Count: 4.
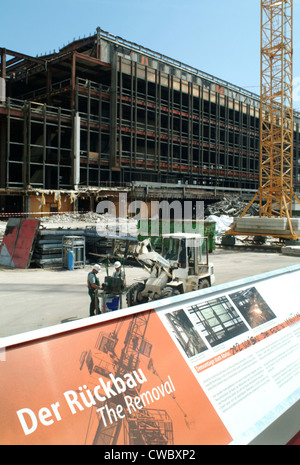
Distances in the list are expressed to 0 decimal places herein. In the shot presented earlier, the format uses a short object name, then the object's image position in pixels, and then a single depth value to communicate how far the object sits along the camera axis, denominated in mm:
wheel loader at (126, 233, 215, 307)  9812
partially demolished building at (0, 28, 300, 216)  40562
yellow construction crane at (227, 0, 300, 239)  33750
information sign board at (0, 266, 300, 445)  2689
